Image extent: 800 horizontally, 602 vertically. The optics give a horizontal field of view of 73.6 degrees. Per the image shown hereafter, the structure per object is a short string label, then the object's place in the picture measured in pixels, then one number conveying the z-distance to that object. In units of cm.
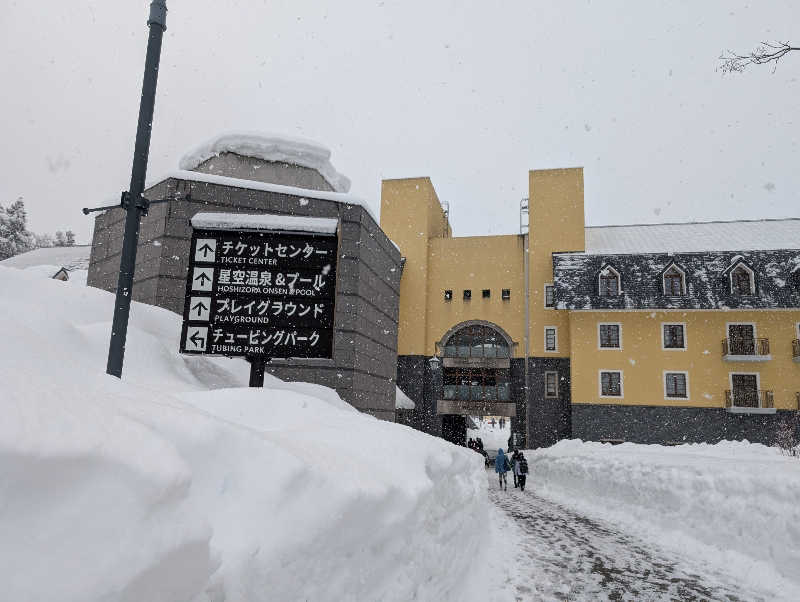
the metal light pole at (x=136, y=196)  676
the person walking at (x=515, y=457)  1975
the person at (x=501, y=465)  1961
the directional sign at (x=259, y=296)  877
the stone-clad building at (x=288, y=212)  1391
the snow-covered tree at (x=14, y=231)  6259
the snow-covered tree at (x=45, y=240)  8837
